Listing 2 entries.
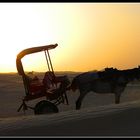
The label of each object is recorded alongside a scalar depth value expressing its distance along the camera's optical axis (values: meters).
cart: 17.92
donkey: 20.69
